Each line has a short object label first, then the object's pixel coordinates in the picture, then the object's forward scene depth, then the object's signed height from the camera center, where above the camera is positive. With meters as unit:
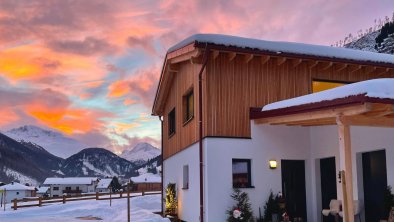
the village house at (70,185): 103.38 -2.21
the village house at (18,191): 87.39 -2.87
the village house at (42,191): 102.19 -3.26
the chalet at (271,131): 12.29 +1.12
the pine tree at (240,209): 12.45 -0.93
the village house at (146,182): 87.74 -1.43
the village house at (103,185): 108.07 -2.30
